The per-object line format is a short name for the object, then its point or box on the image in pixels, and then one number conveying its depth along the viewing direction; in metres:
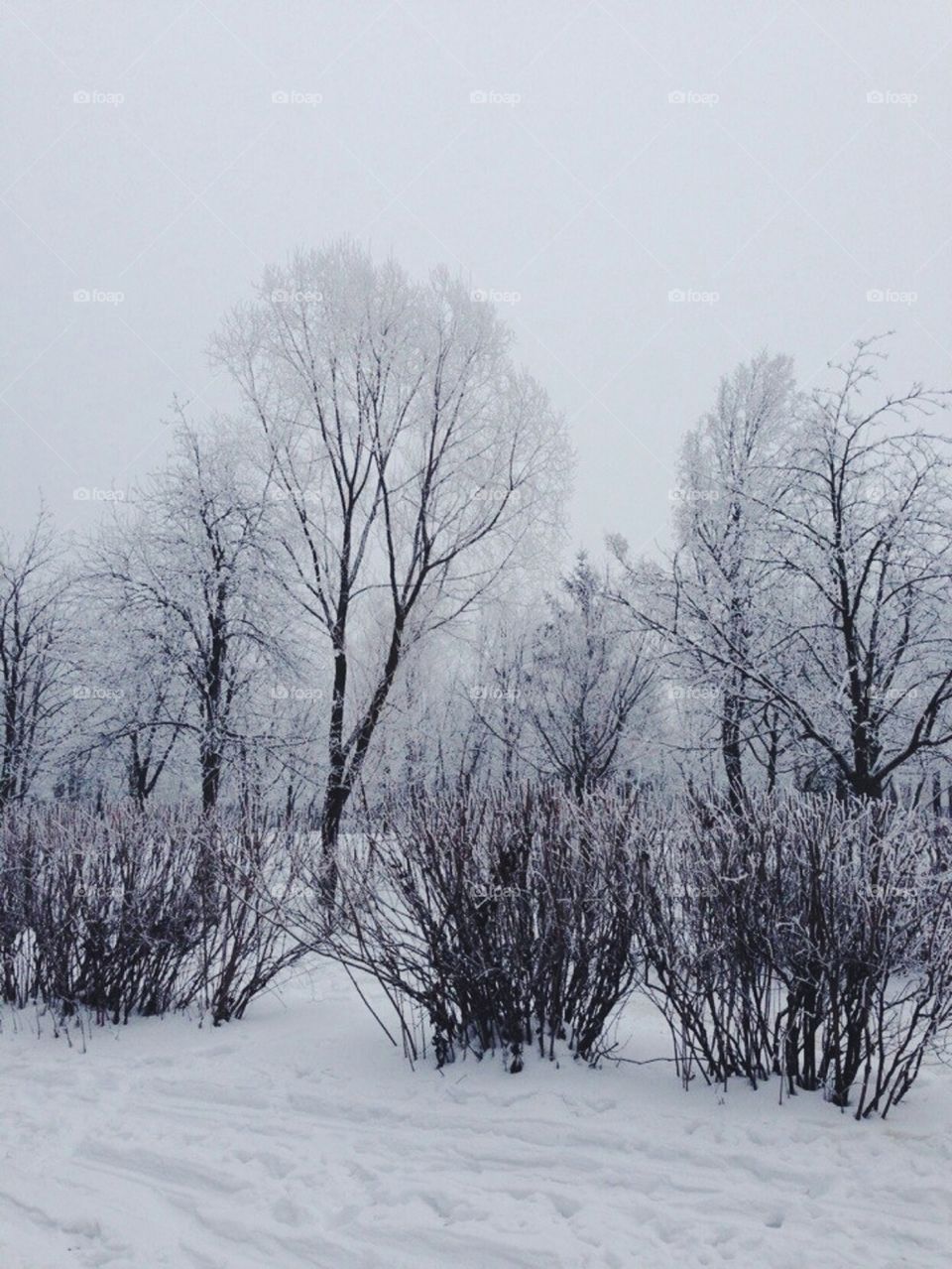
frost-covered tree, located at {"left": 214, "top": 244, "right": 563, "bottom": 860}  14.66
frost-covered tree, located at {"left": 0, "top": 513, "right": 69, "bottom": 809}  20.56
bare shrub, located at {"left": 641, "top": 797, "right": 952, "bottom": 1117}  4.86
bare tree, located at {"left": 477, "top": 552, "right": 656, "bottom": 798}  18.75
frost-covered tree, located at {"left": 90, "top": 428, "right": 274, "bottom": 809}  14.32
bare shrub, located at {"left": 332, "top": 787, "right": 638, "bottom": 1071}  5.69
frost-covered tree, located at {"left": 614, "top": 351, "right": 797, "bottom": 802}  9.36
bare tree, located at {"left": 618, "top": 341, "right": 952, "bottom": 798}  8.86
